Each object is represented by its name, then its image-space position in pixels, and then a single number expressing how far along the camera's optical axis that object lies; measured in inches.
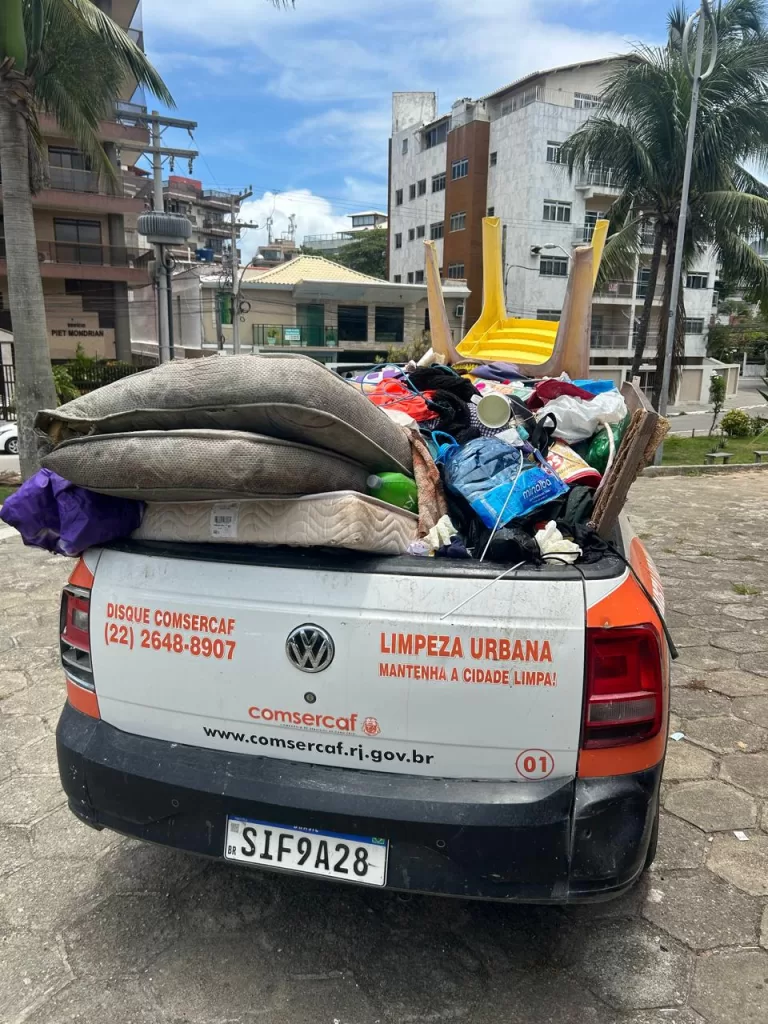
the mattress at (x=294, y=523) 81.0
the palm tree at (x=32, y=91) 371.2
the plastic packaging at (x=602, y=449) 118.3
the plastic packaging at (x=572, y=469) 108.3
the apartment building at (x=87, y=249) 1121.4
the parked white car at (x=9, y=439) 700.0
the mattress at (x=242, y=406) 80.6
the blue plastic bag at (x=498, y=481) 94.1
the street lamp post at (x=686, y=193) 537.3
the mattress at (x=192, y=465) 79.7
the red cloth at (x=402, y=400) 132.5
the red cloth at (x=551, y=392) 138.4
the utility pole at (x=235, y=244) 1092.5
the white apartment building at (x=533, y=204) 1508.4
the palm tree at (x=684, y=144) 647.8
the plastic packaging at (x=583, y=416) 120.8
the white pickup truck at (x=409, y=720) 79.0
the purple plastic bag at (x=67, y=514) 91.0
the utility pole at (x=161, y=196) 627.2
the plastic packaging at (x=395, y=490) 94.5
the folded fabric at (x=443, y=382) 143.5
